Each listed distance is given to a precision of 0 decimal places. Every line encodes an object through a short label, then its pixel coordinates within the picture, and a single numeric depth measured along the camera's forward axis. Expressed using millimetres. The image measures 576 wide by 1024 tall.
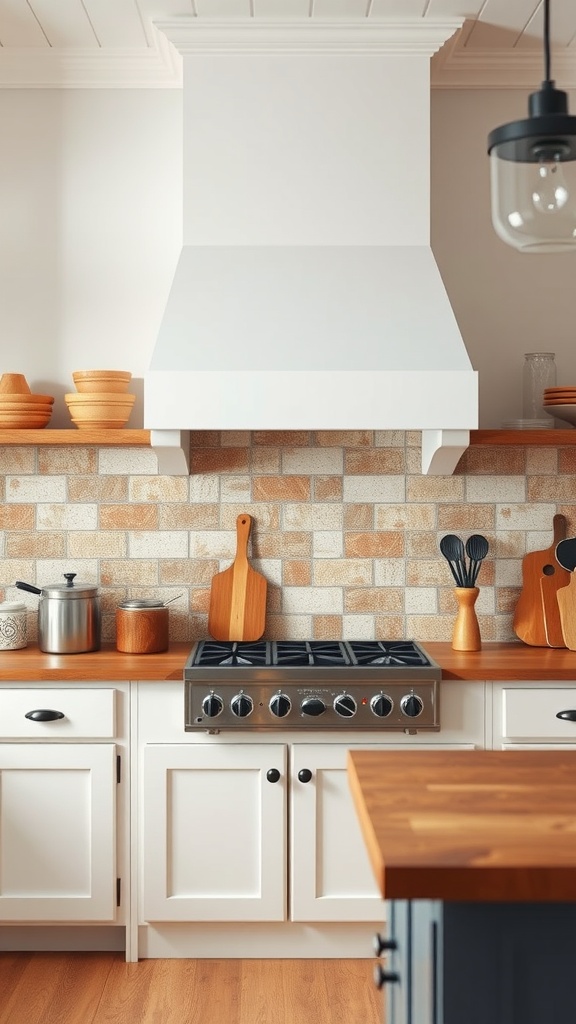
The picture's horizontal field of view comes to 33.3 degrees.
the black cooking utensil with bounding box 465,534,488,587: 3314
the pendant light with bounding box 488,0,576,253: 1520
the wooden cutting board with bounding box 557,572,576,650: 3262
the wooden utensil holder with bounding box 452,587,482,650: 3238
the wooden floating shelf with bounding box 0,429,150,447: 3160
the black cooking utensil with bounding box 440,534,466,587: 3314
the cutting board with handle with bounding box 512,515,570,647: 3338
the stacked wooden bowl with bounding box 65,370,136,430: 3236
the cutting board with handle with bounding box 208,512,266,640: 3406
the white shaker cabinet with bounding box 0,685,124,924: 2943
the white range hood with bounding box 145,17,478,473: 3008
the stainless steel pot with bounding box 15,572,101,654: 3176
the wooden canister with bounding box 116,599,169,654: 3180
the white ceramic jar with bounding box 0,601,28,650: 3238
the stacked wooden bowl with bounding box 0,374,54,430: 3244
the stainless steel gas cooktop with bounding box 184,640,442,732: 2883
